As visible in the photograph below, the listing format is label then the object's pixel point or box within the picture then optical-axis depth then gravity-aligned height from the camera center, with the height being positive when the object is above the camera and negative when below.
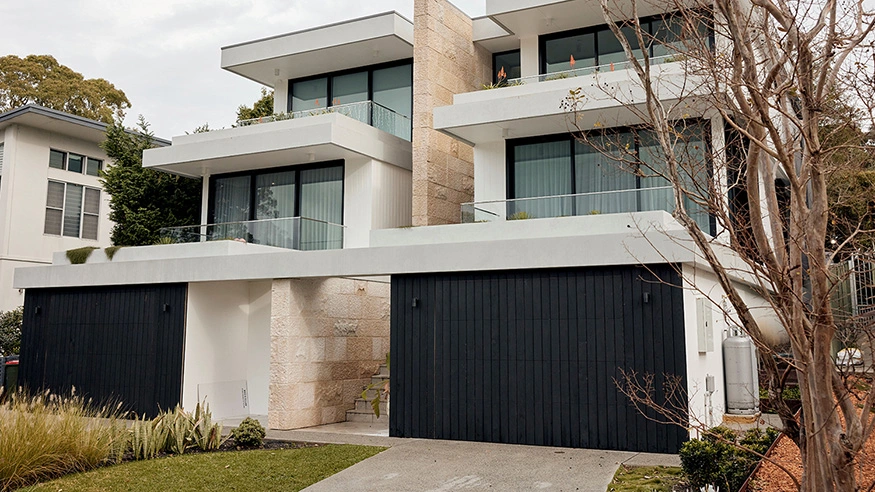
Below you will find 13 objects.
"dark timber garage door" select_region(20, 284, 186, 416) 15.44 -0.06
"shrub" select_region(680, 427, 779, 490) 7.89 -1.28
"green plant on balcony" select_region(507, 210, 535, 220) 14.82 +2.51
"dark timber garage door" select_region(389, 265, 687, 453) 11.24 -0.16
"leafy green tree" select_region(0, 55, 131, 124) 37.12 +12.69
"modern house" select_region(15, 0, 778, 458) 11.70 +1.41
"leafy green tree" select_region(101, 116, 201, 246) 21.52 +4.26
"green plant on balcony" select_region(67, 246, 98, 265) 17.58 +1.99
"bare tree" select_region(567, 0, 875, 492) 4.68 +0.91
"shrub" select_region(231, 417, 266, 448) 11.95 -1.48
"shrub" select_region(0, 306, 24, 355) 22.89 +0.25
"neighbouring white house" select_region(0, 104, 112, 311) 24.28 +5.17
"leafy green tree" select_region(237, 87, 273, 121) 29.73 +9.27
